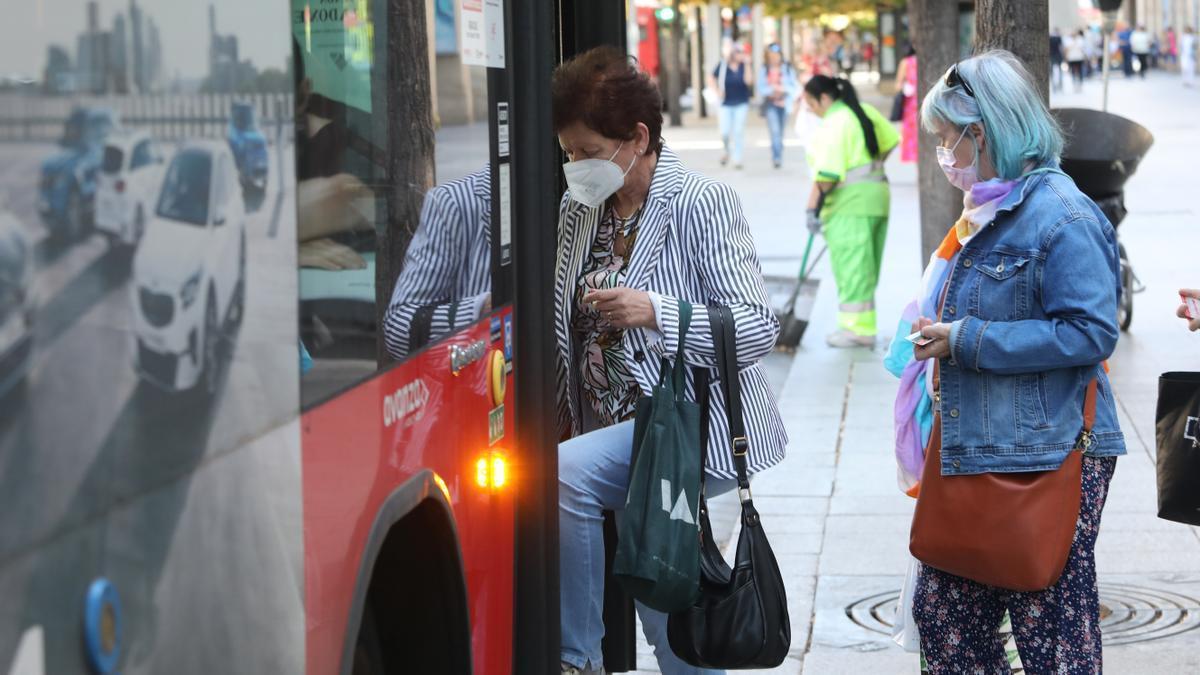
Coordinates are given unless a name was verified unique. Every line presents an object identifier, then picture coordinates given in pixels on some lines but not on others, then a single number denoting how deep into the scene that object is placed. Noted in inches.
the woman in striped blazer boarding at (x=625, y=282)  145.2
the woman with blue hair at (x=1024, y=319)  137.9
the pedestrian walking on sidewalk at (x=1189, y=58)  2053.4
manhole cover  207.0
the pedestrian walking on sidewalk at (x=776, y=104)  1003.3
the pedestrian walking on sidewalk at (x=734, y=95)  978.7
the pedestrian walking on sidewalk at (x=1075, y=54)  2177.7
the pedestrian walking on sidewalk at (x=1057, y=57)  2131.6
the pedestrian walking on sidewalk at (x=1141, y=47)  2416.2
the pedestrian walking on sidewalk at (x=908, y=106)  790.2
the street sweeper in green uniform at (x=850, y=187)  415.5
